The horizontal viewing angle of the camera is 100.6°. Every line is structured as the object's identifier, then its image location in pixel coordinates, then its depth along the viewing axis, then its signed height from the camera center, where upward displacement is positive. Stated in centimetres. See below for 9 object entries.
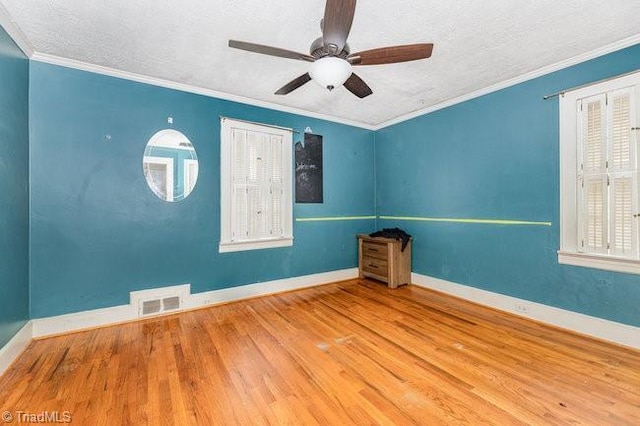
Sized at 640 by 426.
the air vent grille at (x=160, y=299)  302 -101
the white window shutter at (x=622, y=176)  241 +34
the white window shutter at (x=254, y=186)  357 +39
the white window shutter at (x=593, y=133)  257 +78
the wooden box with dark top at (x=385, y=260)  412 -76
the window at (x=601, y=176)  241 +36
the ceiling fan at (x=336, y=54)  177 +118
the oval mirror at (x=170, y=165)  312 +59
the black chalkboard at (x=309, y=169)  420 +71
